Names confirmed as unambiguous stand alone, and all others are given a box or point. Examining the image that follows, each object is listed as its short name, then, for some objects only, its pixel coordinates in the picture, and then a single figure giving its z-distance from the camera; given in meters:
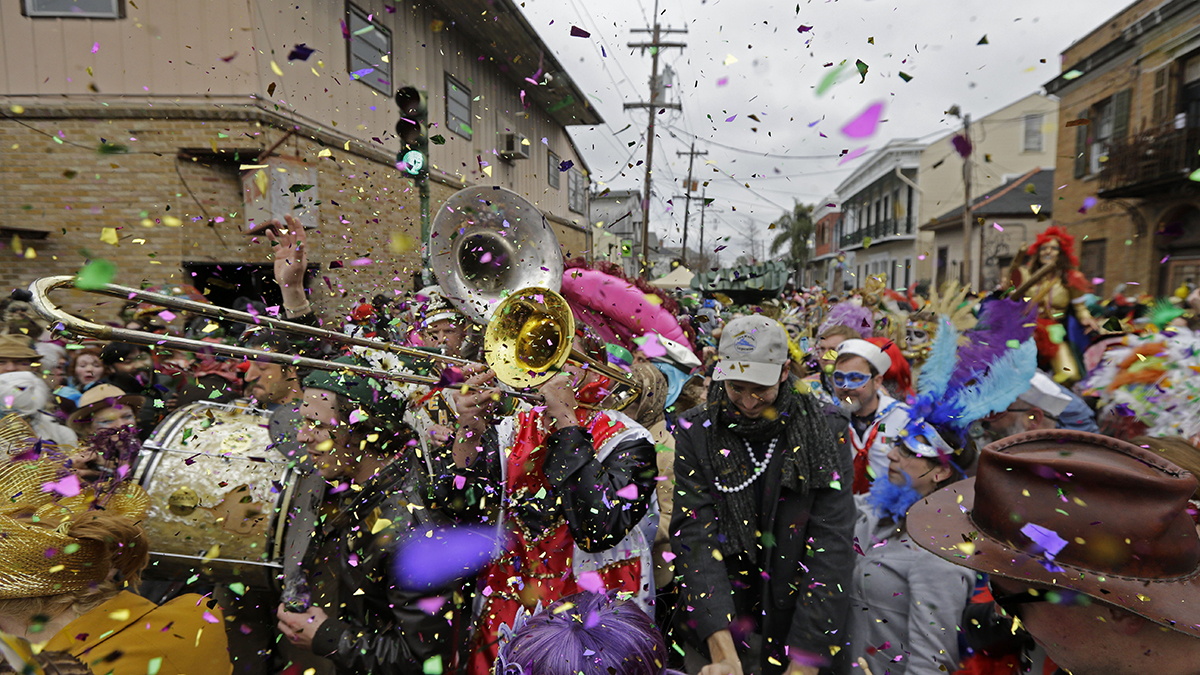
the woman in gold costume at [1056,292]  4.82
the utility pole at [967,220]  16.42
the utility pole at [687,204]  31.24
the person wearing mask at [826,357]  4.27
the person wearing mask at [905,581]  2.06
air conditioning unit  13.87
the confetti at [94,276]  1.83
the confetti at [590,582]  2.06
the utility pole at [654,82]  20.02
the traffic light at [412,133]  5.45
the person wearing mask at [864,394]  3.21
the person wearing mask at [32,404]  3.23
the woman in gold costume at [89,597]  1.53
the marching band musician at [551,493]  1.98
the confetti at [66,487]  1.88
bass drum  2.76
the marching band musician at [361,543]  2.00
